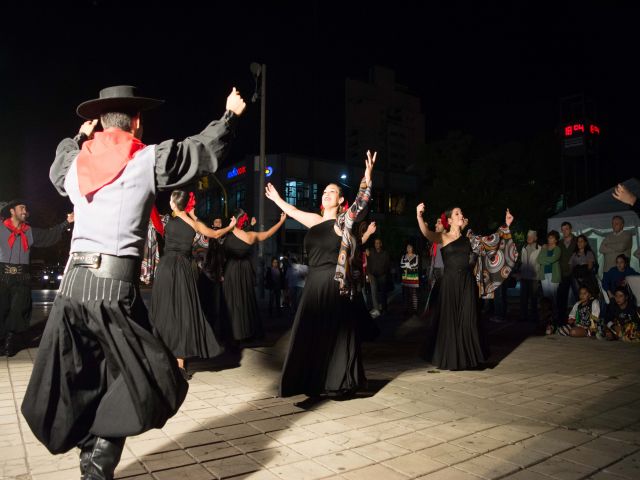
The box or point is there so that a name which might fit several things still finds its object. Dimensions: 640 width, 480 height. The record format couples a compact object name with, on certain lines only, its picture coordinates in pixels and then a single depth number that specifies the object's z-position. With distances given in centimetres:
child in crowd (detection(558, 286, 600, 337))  930
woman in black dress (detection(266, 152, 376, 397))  454
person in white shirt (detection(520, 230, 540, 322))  1193
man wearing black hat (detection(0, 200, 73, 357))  691
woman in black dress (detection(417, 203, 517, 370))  616
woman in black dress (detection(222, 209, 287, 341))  763
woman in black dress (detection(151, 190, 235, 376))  583
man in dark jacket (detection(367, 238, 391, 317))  1363
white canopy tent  1203
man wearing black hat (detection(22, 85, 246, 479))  222
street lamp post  1727
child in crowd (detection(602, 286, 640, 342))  870
